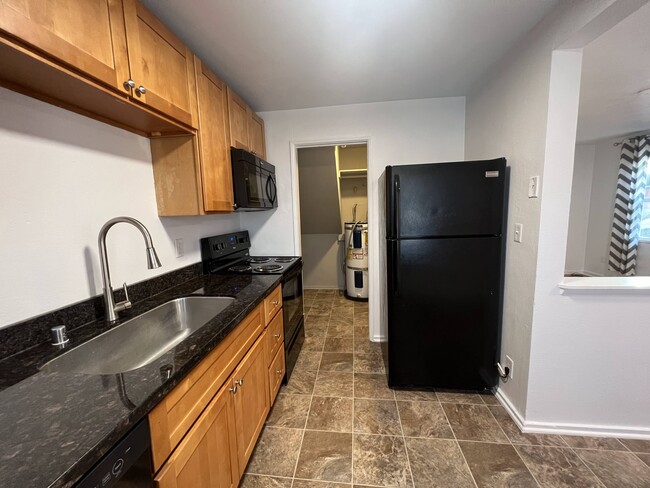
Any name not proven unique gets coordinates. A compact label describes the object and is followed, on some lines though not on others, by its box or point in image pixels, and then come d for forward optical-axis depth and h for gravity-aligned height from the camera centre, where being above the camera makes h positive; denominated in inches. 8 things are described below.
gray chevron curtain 149.9 +3.5
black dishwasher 20.7 -21.0
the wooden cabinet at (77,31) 27.7 +23.4
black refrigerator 66.1 -15.2
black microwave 74.4 +11.7
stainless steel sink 37.5 -20.2
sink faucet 41.6 -6.8
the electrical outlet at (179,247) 68.1 -7.0
